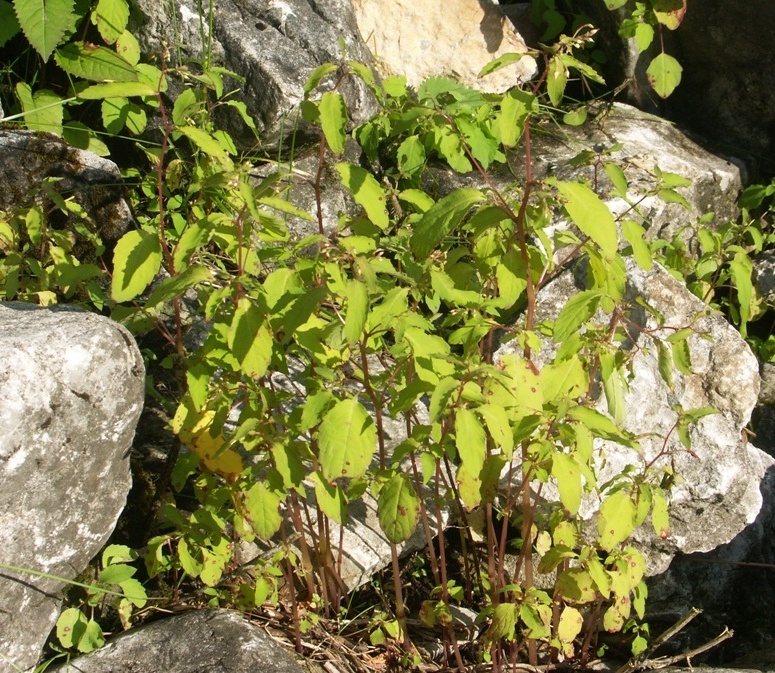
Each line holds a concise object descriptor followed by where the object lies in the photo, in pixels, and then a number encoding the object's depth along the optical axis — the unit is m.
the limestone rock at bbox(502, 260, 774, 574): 3.29
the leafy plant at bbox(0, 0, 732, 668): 2.14
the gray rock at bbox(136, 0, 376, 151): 4.15
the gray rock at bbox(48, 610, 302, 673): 2.46
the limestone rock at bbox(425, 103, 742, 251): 4.39
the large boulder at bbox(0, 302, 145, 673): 2.32
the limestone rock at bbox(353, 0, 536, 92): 4.91
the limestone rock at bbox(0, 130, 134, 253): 3.61
